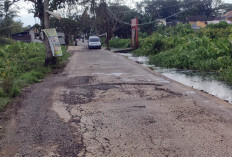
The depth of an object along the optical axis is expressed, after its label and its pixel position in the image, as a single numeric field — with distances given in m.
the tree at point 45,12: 15.10
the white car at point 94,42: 37.38
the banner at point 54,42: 14.41
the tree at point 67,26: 48.12
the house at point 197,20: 58.17
